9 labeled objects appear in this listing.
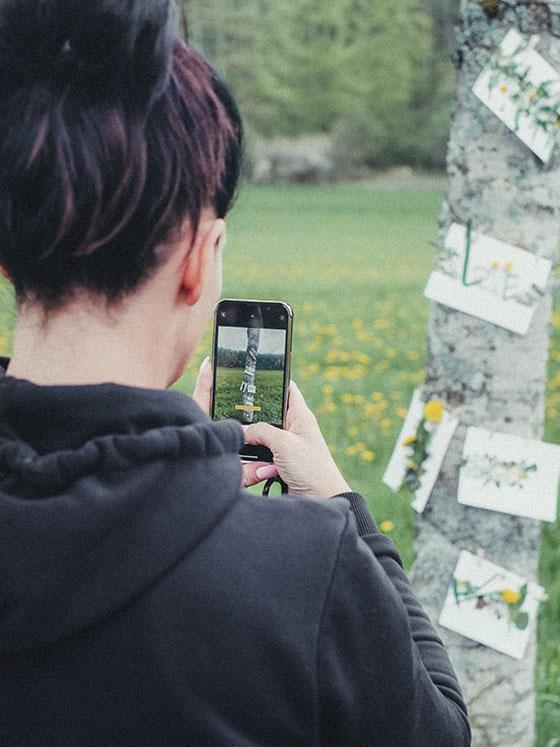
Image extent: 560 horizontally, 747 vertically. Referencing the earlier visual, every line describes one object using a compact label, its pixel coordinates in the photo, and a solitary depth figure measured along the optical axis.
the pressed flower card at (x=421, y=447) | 2.40
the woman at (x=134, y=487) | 0.90
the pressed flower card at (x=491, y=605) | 2.44
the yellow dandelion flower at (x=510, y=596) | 2.43
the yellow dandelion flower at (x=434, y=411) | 2.38
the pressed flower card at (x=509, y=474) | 2.36
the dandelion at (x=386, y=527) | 3.45
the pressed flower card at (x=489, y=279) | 2.30
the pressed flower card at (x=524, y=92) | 2.22
